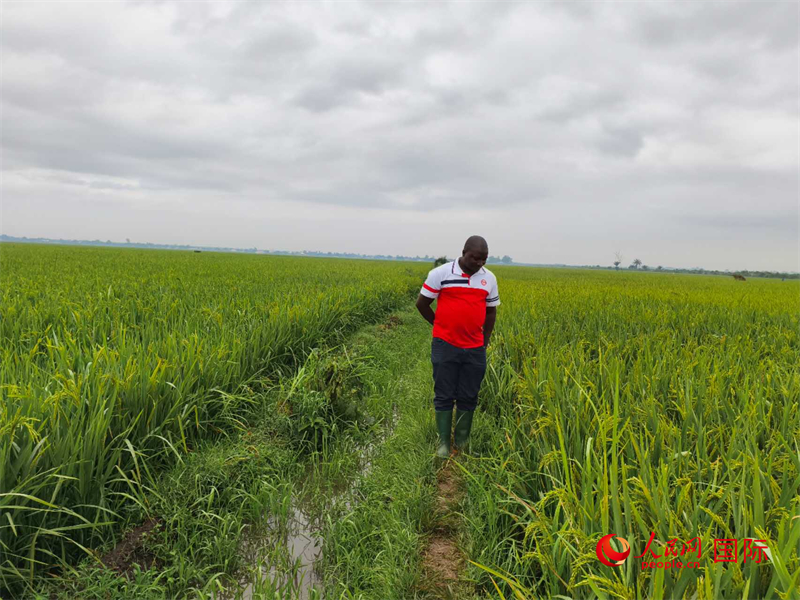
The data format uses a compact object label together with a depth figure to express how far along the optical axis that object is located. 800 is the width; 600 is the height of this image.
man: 3.46
